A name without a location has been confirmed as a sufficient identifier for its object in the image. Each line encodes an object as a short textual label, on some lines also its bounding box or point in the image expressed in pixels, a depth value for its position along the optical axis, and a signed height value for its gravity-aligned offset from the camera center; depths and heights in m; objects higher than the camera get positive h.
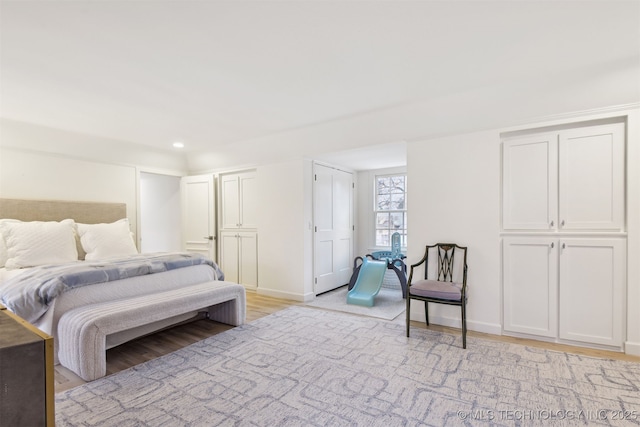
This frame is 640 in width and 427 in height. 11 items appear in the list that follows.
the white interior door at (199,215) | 5.09 -0.10
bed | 2.40 -0.52
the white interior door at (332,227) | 4.52 -0.29
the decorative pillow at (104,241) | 3.62 -0.38
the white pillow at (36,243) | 3.12 -0.35
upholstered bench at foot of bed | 2.16 -0.85
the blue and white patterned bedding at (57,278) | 2.33 -0.57
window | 5.21 +0.00
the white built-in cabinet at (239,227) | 4.77 -0.29
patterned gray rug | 1.75 -1.19
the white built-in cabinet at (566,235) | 2.54 -0.24
